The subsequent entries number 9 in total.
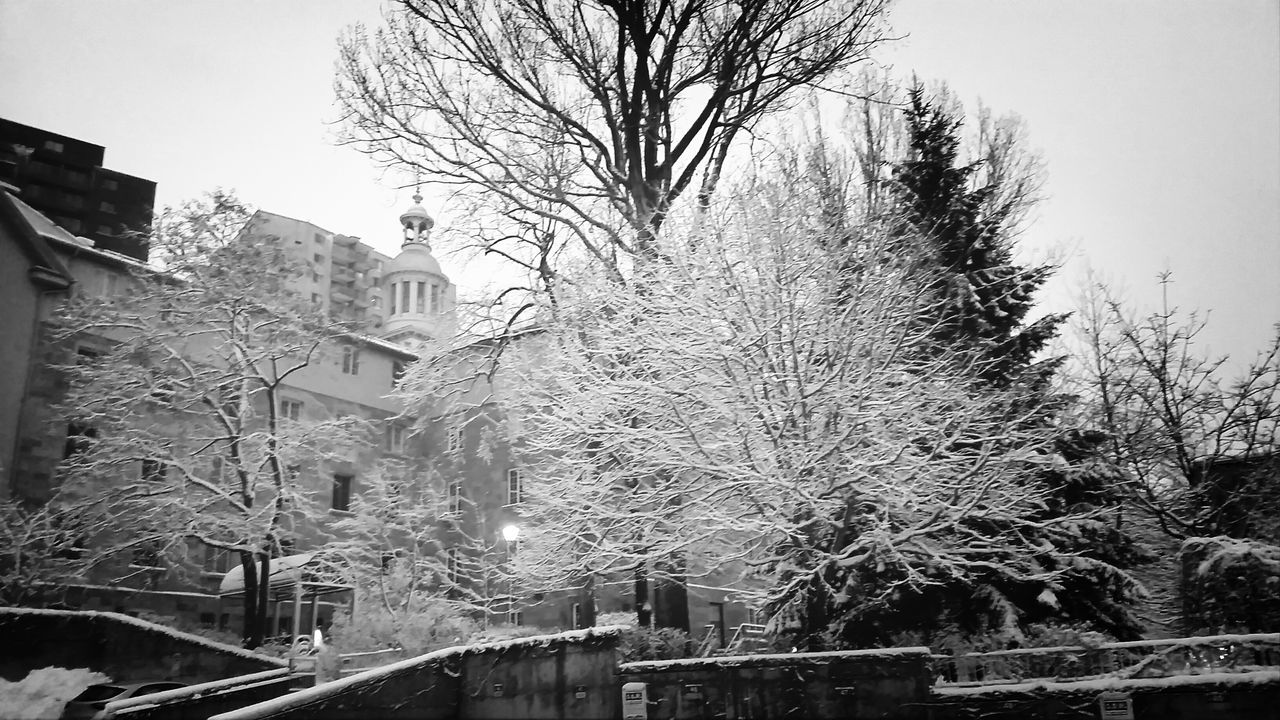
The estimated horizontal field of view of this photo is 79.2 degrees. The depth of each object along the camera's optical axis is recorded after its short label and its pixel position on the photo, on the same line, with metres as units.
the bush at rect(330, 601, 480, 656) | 14.23
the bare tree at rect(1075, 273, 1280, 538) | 13.41
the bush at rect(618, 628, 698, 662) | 10.63
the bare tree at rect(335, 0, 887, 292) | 14.34
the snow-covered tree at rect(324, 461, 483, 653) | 14.90
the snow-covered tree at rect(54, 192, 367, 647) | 14.94
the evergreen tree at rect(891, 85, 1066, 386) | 13.71
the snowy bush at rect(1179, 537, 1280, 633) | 10.79
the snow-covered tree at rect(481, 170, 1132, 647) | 10.01
